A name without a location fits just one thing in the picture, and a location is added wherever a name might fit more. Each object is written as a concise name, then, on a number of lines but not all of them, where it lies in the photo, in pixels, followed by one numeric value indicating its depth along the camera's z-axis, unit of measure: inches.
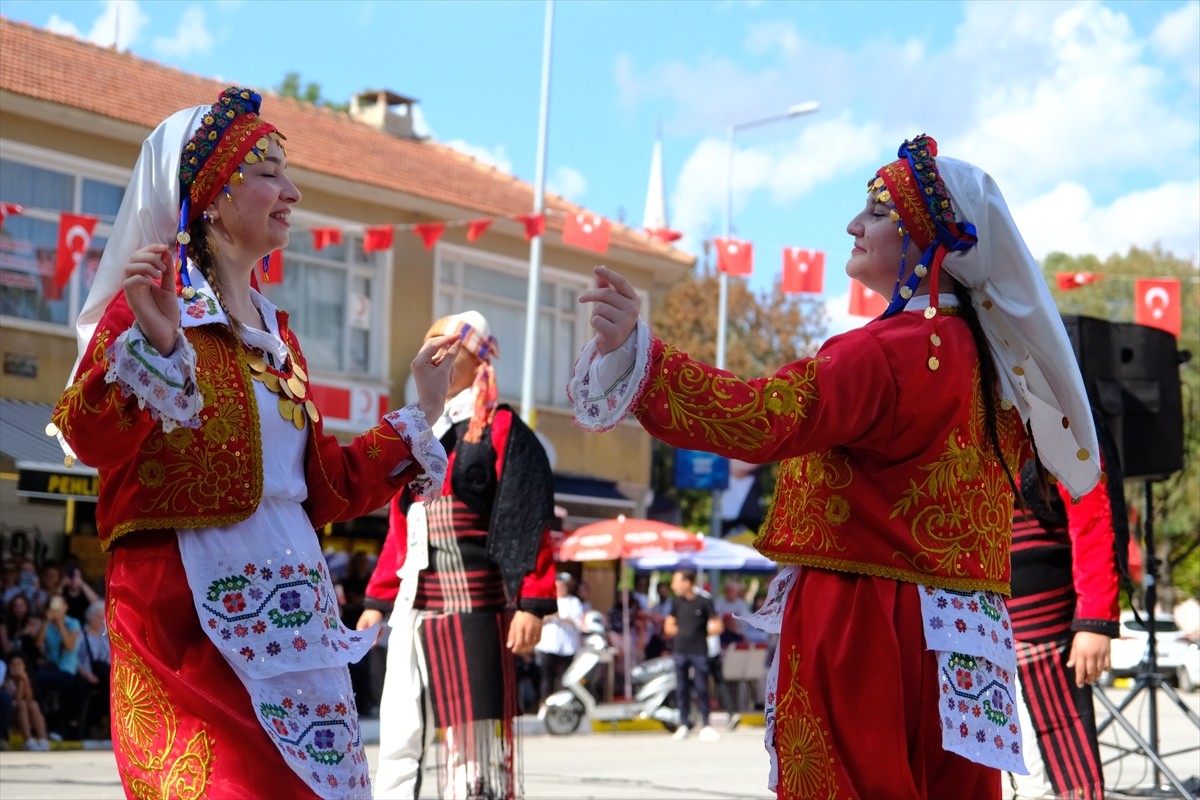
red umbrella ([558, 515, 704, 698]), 818.2
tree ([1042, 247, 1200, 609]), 1605.6
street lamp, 1068.2
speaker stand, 338.3
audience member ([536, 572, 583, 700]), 738.8
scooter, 709.3
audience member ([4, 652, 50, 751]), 518.0
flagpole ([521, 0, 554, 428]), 851.4
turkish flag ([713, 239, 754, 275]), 769.6
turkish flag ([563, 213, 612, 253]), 768.9
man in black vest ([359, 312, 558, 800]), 241.0
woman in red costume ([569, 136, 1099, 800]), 131.4
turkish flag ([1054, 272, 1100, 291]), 719.7
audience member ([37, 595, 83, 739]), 538.3
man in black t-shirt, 719.7
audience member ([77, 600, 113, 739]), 544.4
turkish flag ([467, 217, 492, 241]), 798.5
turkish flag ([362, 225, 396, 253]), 767.1
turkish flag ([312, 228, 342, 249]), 746.8
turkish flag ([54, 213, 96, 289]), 641.6
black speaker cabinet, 317.4
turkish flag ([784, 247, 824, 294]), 787.4
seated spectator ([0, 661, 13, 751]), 502.6
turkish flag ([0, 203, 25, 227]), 601.0
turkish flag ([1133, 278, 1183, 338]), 716.7
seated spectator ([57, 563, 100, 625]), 577.3
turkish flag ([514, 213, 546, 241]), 759.1
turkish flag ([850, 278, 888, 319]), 756.6
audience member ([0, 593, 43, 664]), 534.9
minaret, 1636.3
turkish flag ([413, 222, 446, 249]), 767.7
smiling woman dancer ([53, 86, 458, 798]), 128.0
